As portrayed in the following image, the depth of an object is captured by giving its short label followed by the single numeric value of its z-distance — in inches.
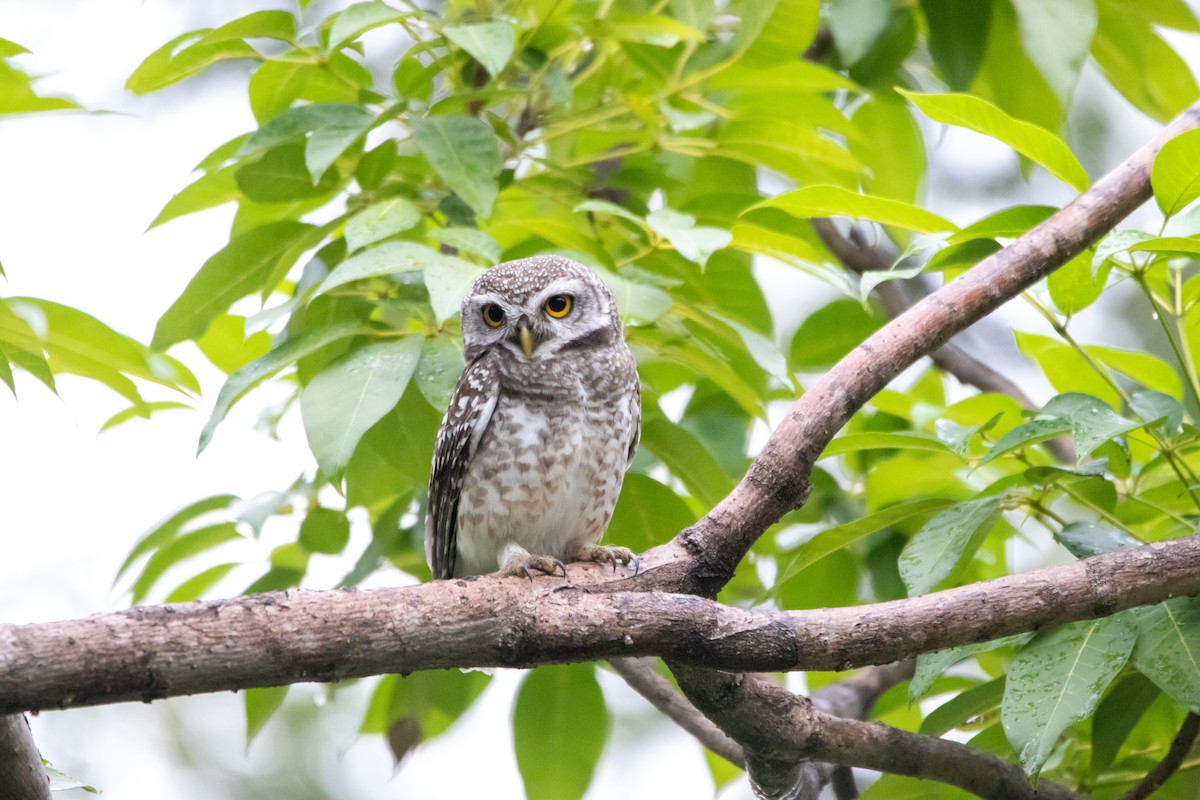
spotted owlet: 274.1
